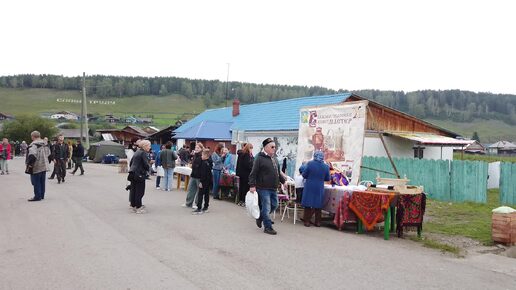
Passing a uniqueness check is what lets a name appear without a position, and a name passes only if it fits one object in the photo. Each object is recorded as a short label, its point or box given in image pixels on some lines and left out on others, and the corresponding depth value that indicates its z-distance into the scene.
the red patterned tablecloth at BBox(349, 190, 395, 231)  9.75
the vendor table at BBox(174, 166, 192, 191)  17.69
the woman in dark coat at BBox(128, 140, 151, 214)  11.94
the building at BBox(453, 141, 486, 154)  82.29
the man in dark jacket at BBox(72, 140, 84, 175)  22.77
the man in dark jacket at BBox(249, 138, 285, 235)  9.91
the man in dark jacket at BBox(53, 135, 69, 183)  18.95
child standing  12.23
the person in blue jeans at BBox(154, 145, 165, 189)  18.05
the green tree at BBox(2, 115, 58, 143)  75.25
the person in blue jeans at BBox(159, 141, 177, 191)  17.34
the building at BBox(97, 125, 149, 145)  69.12
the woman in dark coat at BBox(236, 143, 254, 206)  14.09
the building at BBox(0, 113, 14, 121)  102.75
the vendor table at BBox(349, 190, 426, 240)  9.76
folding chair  11.60
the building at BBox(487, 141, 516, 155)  89.38
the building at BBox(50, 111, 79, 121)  109.94
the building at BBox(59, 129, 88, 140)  86.44
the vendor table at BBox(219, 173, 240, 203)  15.30
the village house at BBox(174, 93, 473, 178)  26.56
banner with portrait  11.91
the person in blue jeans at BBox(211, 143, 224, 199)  15.77
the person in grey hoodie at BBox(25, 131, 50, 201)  13.07
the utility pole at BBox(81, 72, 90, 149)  43.91
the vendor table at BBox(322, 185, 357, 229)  10.45
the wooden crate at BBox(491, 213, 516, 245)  9.48
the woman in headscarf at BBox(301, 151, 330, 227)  10.76
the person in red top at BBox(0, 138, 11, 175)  23.59
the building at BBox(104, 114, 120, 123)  107.56
